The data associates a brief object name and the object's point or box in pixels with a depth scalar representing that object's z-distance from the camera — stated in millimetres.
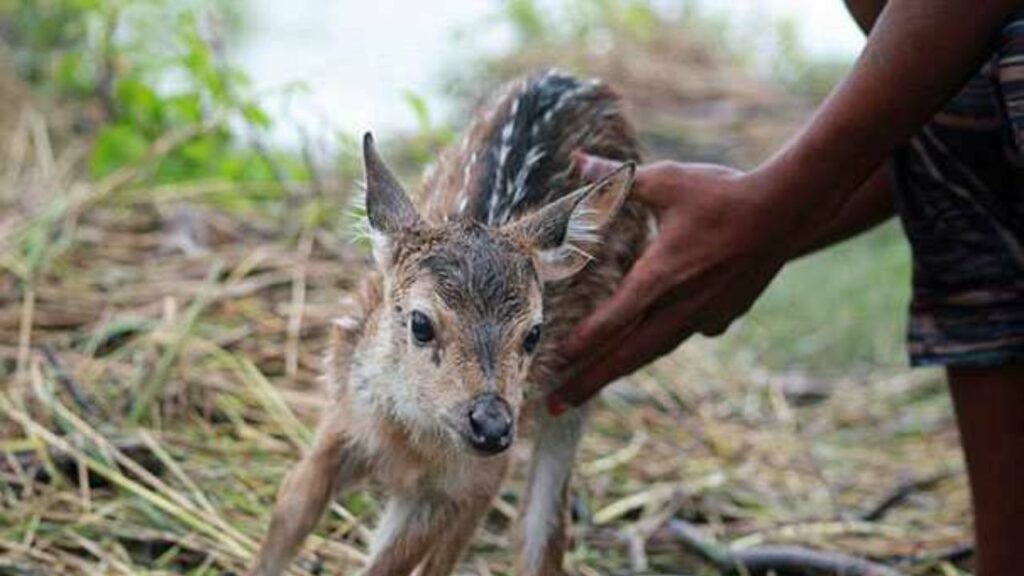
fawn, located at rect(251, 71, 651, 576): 3496
